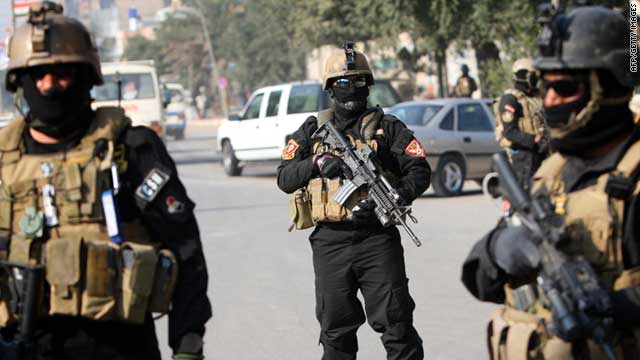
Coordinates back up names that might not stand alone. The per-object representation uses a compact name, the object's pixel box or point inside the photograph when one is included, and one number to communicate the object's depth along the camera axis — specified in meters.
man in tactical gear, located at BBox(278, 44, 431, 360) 6.31
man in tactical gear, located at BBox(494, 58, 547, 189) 11.11
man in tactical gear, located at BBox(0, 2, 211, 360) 4.00
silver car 18.62
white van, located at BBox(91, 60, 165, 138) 27.03
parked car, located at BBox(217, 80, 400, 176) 22.67
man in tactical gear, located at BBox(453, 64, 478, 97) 26.20
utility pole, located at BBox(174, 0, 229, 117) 73.06
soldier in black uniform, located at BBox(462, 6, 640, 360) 3.53
